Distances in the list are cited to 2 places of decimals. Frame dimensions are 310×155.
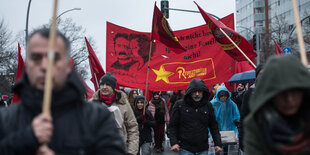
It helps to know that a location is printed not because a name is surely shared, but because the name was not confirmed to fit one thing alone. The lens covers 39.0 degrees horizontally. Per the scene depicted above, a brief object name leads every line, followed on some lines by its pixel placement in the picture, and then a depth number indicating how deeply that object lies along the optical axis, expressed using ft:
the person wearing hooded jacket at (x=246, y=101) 17.74
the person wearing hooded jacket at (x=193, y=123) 21.39
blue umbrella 37.01
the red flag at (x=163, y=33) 28.30
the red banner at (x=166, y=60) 28.35
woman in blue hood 29.48
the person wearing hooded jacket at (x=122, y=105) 19.15
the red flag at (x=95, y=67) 32.27
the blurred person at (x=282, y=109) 7.88
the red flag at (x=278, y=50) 33.11
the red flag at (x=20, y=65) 29.06
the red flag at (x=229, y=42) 23.70
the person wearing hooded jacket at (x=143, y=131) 30.89
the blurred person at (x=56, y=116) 7.04
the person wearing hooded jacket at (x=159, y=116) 41.45
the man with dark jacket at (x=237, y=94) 35.17
